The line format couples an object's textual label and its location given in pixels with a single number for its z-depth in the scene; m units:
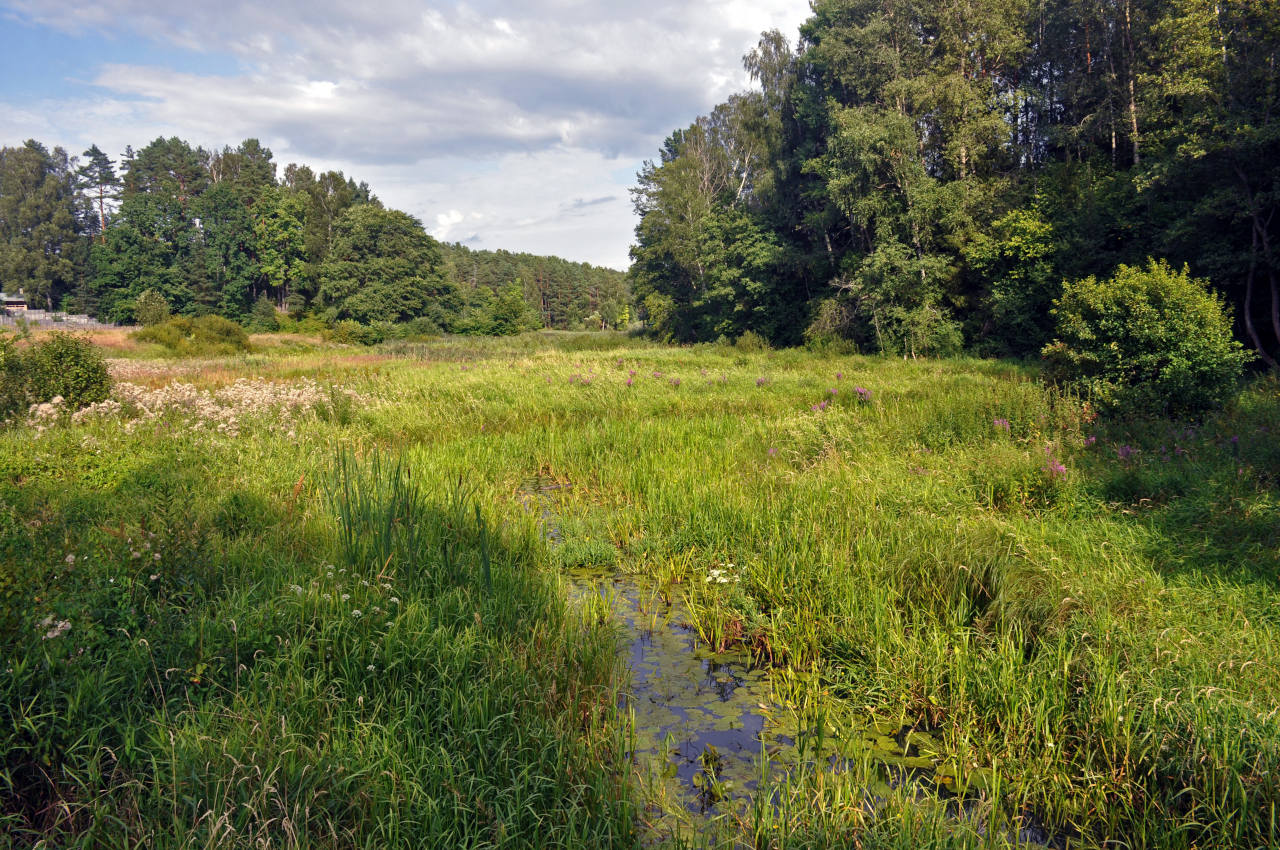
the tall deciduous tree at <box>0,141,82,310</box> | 63.97
